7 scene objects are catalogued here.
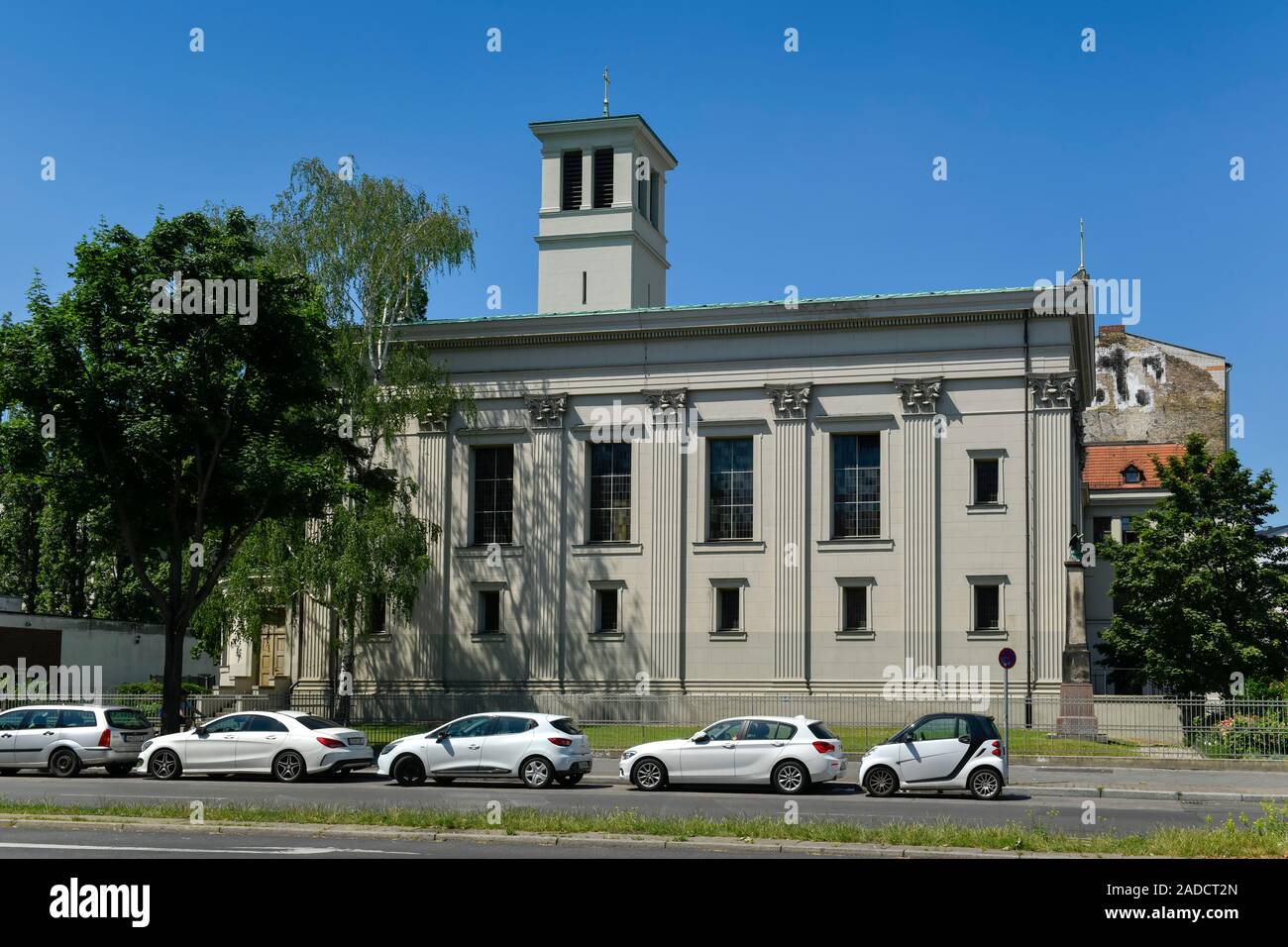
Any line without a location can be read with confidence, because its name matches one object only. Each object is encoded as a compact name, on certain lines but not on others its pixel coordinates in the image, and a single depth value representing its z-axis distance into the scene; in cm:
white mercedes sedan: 2706
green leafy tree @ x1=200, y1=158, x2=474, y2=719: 4306
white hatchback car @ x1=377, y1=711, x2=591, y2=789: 2600
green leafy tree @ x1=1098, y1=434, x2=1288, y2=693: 4372
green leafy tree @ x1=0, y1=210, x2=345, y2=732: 3316
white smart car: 2386
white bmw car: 2505
